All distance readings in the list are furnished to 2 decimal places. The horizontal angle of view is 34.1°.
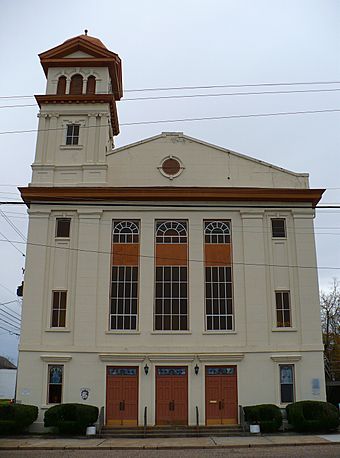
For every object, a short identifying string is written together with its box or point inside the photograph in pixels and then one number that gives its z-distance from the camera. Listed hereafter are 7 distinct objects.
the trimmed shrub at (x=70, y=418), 23.47
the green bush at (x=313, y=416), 23.31
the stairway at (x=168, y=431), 23.67
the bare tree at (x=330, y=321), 51.16
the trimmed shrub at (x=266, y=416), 23.80
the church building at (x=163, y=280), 25.70
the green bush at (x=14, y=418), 23.16
